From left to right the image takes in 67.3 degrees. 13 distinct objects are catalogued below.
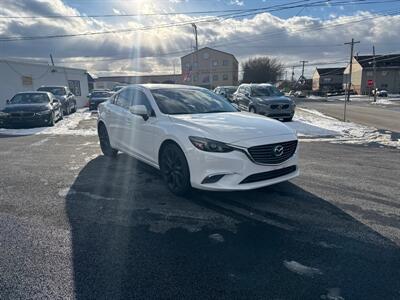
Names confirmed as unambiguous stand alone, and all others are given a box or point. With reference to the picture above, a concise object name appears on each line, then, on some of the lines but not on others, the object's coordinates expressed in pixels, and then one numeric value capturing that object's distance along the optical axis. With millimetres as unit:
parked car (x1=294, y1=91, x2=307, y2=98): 57531
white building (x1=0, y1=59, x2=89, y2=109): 20078
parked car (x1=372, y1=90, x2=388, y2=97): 52944
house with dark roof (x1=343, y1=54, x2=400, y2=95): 63875
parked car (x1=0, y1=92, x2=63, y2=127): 11977
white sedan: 3885
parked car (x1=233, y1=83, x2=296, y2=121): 13398
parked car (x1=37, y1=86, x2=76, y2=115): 17486
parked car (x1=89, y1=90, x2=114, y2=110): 21631
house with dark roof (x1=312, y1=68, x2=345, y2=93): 77525
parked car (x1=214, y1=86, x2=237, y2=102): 23397
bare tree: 70312
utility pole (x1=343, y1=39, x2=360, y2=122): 38156
